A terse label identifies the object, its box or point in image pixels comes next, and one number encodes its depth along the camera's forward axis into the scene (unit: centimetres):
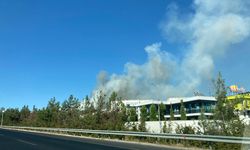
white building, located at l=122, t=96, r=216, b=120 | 5636
